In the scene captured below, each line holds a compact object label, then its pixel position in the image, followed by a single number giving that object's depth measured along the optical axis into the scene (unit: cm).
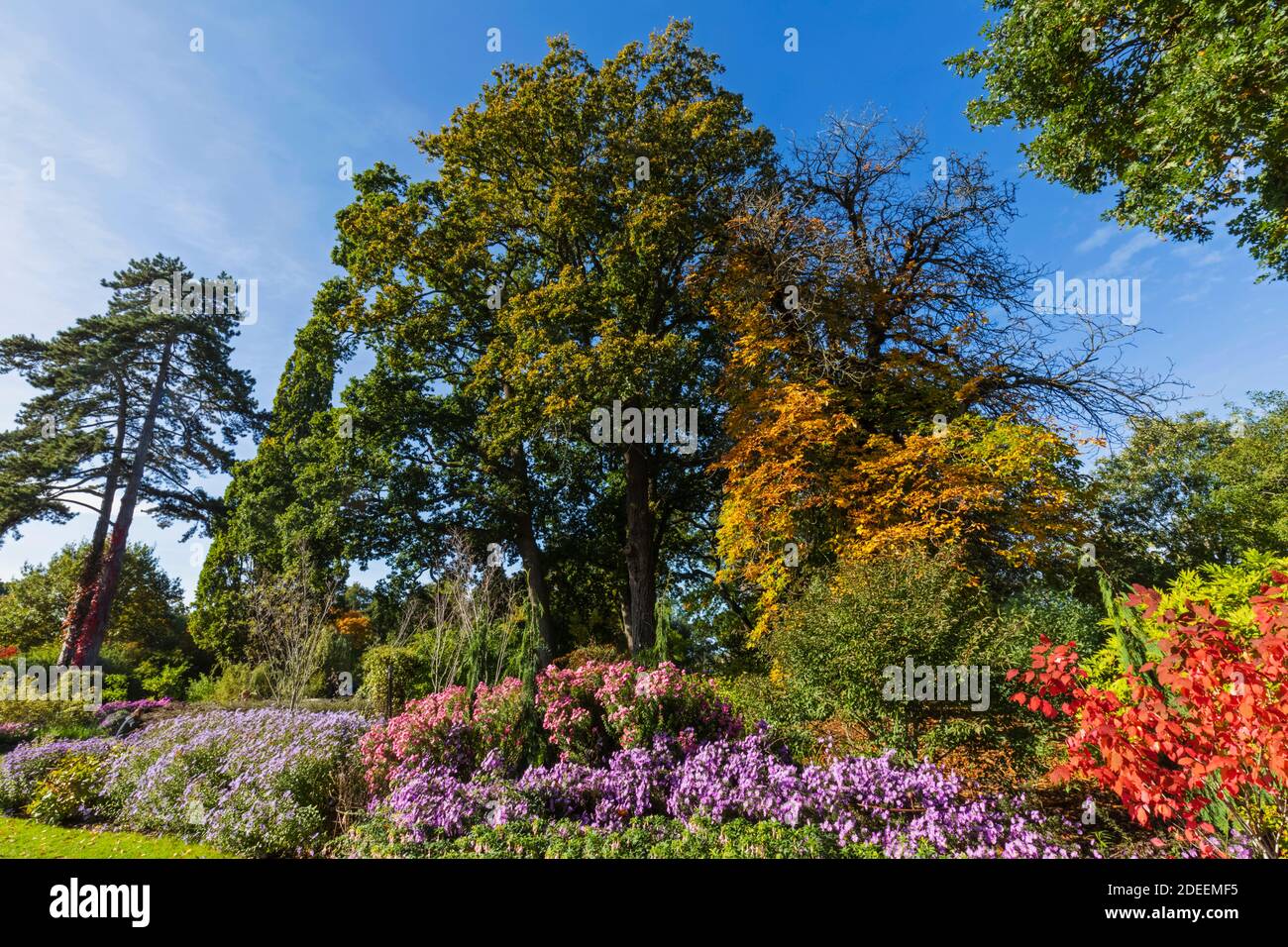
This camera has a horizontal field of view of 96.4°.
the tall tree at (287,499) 1445
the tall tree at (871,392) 900
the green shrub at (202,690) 1647
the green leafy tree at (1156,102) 629
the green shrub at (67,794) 666
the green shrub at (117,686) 1598
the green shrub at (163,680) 1778
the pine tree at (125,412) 1930
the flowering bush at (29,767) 720
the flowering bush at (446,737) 576
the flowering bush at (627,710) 546
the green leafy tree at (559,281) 1266
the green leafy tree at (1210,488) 1778
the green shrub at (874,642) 541
